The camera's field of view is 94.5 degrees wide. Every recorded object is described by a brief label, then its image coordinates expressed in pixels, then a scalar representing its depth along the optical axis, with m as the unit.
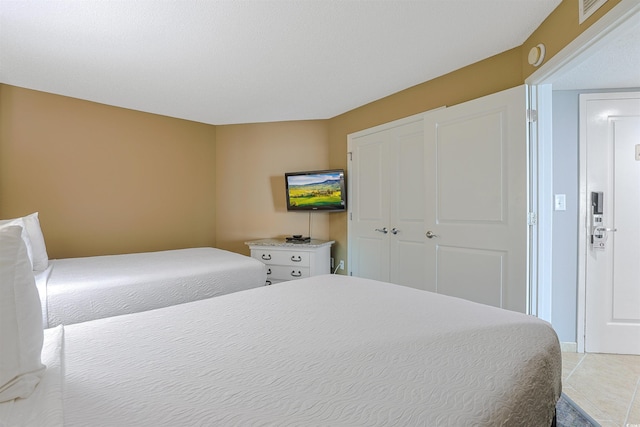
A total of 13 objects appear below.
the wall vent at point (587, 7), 1.51
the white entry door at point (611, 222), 2.40
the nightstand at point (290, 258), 3.56
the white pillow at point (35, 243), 2.13
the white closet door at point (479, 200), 2.12
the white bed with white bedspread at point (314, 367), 0.63
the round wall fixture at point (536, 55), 1.99
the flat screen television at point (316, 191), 3.76
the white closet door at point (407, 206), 2.96
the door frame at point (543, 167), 1.99
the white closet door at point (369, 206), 3.36
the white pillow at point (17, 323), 0.65
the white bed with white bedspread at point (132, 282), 1.76
